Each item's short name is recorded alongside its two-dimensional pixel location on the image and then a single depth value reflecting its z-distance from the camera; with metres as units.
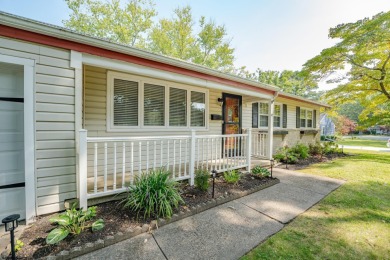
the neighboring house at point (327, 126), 26.67
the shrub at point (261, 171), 4.86
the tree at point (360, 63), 7.36
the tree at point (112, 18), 14.78
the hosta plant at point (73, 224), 2.11
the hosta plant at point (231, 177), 4.30
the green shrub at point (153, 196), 2.80
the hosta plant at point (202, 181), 3.73
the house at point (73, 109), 2.61
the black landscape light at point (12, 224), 1.84
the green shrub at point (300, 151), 8.01
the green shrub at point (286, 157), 7.22
